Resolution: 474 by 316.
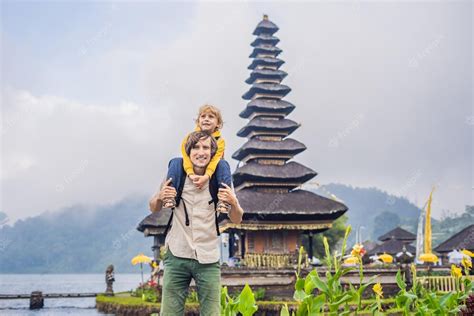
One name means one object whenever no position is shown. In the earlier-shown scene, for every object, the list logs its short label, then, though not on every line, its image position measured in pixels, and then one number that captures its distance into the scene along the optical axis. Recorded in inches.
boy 156.9
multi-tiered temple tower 879.7
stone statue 1046.2
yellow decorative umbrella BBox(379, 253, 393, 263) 837.9
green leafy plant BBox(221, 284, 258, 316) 209.0
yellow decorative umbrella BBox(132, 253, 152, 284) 876.0
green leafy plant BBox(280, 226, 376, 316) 206.1
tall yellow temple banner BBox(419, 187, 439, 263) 1347.2
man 158.1
